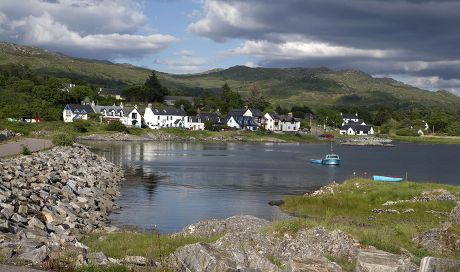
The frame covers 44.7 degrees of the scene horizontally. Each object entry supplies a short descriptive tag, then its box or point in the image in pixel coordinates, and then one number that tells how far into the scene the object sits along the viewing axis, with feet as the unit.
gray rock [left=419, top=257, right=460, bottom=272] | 38.47
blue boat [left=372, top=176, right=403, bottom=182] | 211.41
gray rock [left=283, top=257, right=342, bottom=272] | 41.86
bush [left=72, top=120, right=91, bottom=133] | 468.22
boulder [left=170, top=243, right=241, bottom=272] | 45.88
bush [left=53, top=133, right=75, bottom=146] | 270.05
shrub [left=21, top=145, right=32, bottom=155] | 183.36
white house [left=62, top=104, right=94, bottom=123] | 523.70
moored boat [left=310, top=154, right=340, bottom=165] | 306.76
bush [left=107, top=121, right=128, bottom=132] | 478.18
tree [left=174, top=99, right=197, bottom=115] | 627.05
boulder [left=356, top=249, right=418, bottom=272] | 42.27
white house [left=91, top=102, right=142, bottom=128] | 554.87
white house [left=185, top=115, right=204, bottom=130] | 579.68
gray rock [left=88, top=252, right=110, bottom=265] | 49.75
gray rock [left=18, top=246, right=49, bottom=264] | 48.73
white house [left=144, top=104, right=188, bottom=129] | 567.18
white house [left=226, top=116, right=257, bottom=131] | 623.36
